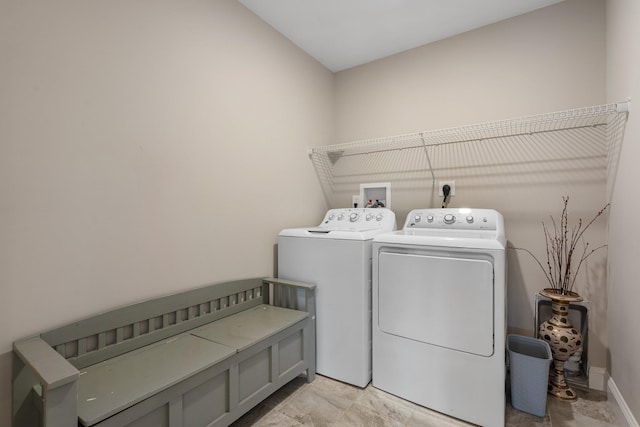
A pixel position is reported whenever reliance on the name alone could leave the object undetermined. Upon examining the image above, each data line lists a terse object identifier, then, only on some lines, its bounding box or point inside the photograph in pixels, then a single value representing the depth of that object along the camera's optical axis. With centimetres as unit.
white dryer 148
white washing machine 183
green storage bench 97
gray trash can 159
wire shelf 185
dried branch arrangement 190
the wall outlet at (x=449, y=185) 234
